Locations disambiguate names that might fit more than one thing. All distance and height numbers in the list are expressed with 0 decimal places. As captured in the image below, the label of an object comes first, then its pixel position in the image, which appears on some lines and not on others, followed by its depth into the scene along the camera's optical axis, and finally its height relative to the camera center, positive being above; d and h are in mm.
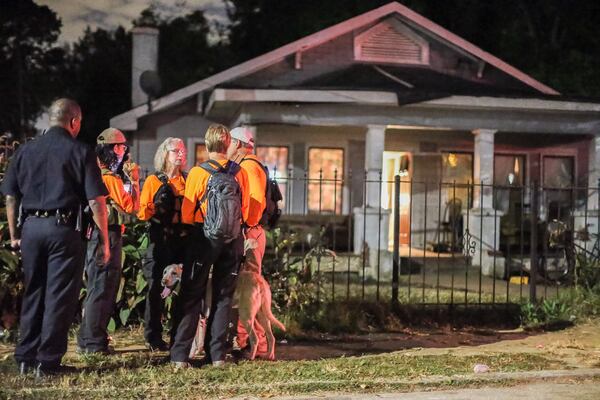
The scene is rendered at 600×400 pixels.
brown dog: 11922 -947
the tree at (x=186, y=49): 56687 +6018
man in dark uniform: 10359 -307
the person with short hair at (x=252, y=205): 11820 -155
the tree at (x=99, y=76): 46531 +4319
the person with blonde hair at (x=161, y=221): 12102 -304
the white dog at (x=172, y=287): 11594 -884
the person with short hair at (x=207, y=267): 11203 -633
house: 26516 +1319
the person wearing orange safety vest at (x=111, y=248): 11875 -529
